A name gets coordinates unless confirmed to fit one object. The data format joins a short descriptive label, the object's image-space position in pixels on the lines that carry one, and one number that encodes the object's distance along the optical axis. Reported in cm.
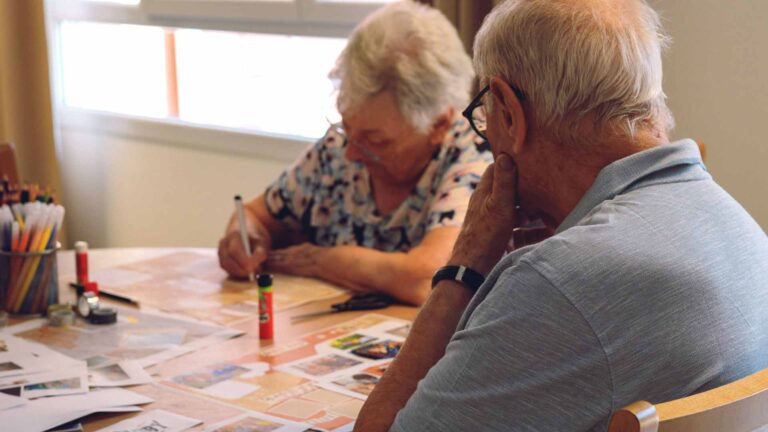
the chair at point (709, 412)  162
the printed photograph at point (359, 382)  225
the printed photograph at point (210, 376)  228
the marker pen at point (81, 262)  271
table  218
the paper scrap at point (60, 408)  214
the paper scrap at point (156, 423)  213
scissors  259
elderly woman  272
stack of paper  216
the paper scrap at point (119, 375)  228
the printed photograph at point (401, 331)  247
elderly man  184
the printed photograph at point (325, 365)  231
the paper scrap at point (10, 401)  219
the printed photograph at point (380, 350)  238
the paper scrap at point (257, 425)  213
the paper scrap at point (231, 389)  223
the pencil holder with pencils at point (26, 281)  257
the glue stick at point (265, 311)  246
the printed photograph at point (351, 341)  242
